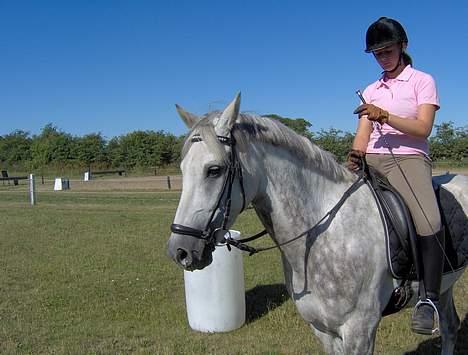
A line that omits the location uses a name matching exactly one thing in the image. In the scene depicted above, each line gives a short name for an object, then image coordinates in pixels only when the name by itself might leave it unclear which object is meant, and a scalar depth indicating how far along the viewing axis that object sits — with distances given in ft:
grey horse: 8.44
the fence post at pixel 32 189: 69.69
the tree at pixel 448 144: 94.84
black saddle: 9.62
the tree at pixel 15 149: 242.41
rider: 9.62
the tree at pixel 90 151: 204.95
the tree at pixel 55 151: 210.83
